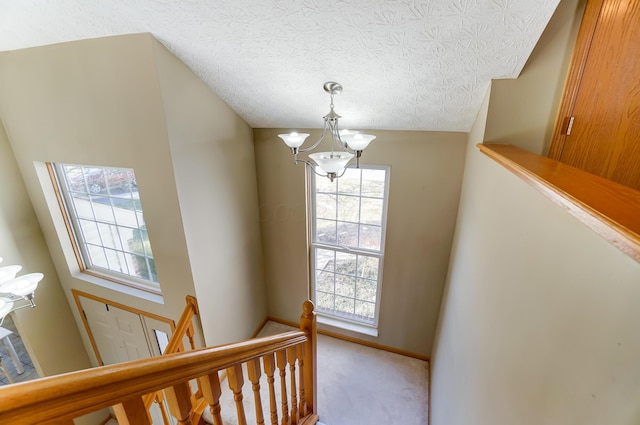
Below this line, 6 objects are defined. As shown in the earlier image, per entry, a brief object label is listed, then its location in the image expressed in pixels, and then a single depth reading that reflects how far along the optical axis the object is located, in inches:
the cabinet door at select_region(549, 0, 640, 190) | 39.3
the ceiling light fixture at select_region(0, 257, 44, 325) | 65.5
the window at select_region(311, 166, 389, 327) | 110.7
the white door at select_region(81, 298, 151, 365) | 110.2
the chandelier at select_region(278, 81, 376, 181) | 61.4
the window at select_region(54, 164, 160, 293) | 96.3
